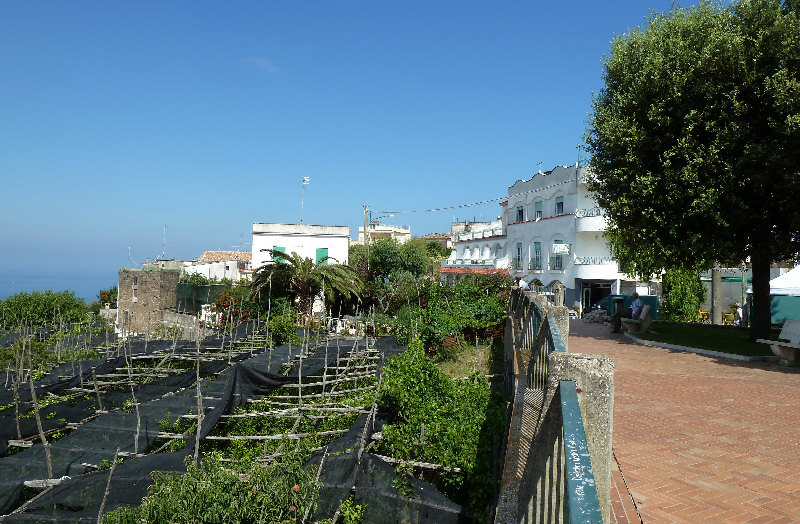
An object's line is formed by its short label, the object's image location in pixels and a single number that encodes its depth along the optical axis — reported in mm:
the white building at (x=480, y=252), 39000
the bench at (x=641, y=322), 15508
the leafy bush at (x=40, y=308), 26016
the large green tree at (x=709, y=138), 11195
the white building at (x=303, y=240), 33844
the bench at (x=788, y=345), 10117
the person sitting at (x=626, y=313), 16236
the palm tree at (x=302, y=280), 23922
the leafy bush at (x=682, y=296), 23125
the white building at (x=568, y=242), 28938
